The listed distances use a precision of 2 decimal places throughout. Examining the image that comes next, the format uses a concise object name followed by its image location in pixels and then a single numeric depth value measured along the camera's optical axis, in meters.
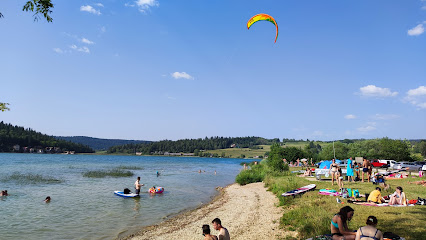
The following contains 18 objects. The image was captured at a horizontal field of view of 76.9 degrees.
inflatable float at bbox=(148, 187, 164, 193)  27.91
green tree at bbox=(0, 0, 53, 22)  7.44
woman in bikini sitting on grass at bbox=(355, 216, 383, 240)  6.55
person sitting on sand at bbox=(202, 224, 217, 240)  7.85
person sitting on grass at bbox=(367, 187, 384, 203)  13.42
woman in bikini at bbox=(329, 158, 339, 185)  20.60
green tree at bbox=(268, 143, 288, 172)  35.38
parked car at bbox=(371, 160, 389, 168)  40.42
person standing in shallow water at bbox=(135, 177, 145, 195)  25.82
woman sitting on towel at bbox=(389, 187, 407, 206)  12.84
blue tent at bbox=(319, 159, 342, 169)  28.18
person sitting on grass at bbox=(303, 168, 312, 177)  31.58
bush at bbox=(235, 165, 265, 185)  34.61
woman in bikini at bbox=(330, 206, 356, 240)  7.86
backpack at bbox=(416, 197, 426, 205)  13.05
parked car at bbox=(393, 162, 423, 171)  36.33
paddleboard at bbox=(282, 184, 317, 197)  16.99
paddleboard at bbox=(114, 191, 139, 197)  25.06
